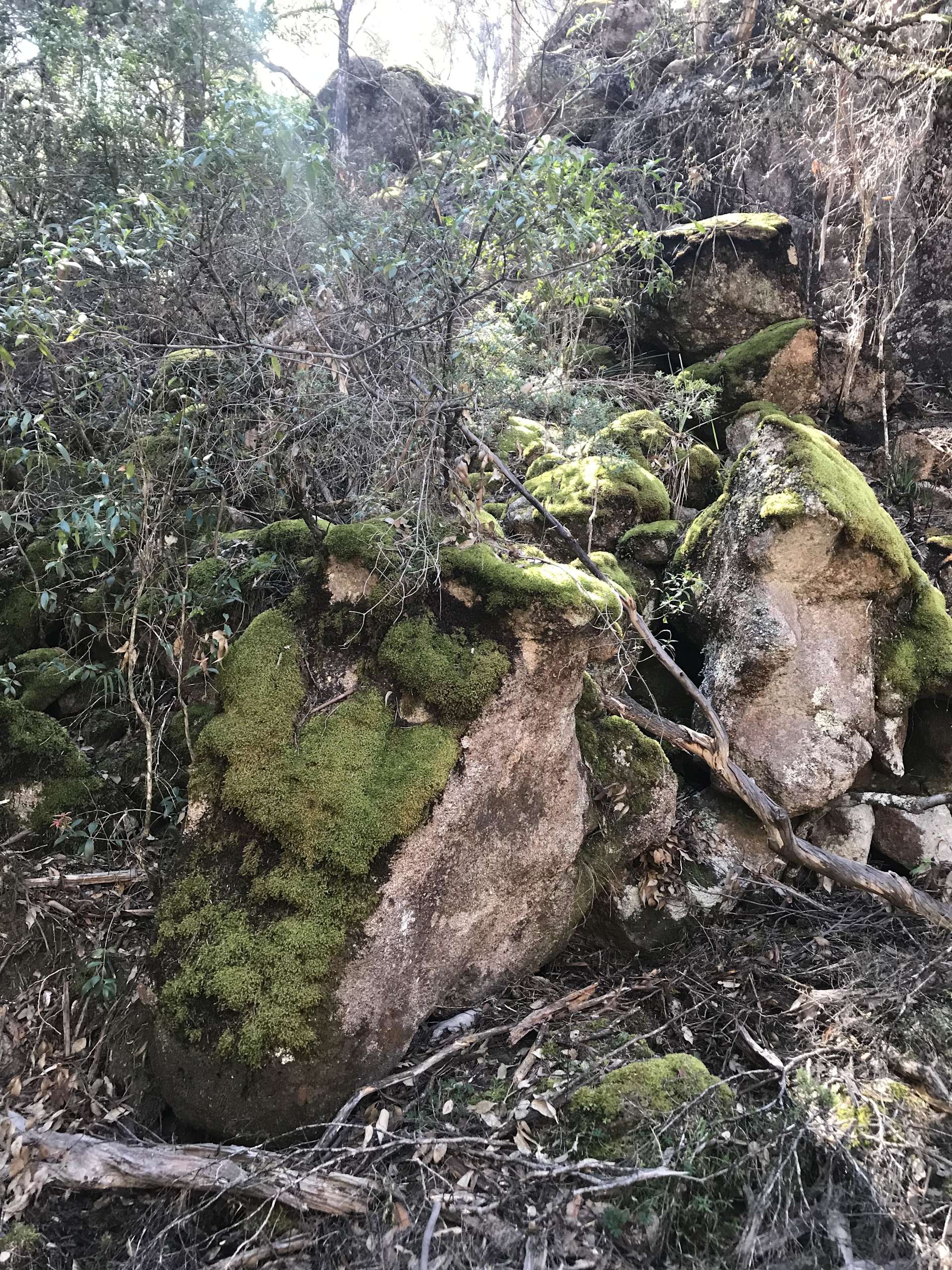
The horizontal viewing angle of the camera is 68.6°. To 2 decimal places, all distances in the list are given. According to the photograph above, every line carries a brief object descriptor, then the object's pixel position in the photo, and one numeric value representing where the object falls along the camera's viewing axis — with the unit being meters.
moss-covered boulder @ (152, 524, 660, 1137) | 2.76
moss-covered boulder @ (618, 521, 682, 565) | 5.29
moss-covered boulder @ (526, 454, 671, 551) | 5.37
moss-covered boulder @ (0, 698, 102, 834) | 3.58
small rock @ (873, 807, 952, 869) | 4.53
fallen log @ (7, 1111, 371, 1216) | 2.36
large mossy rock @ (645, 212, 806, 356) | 7.30
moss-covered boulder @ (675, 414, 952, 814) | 4.39
